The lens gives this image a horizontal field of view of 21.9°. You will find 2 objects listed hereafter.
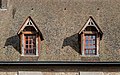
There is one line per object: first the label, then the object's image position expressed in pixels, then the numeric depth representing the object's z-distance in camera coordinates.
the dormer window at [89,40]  18.52
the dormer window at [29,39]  18.58
